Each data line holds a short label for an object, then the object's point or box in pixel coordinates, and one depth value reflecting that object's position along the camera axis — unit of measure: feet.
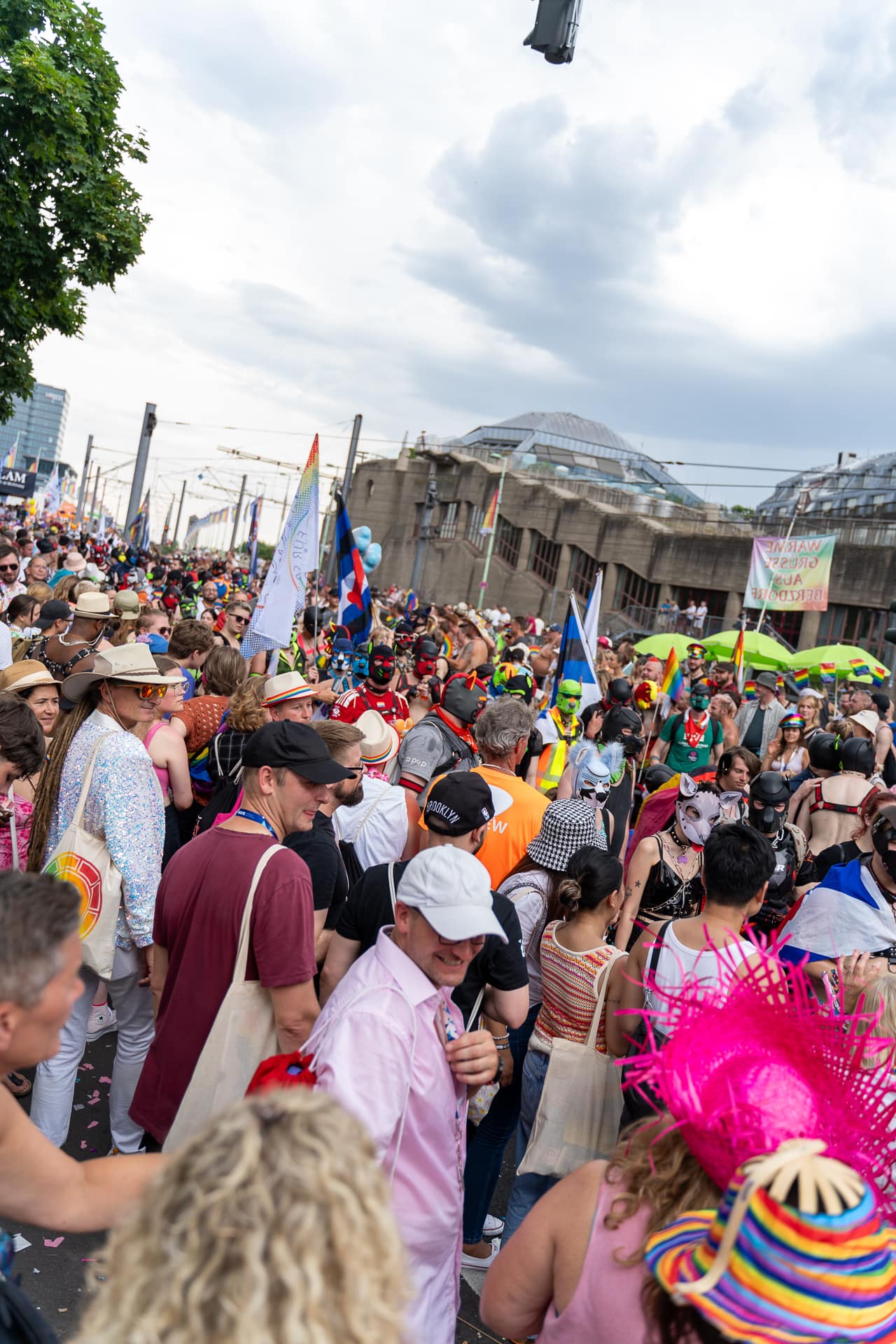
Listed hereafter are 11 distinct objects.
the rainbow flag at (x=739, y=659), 43.60
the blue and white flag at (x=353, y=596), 31.30
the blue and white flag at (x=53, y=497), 152.15
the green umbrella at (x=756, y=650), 64.39
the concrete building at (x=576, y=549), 105.81
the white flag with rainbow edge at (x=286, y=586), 23.38
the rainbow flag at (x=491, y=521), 114.32
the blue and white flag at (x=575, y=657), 29.63
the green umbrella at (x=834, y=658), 57.11
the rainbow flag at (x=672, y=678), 37.01
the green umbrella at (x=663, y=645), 61.31
